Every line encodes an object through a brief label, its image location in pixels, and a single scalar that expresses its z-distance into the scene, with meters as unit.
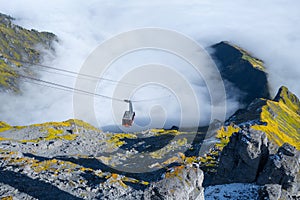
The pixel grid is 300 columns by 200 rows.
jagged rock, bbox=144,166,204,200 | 39.06
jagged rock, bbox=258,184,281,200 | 47.91
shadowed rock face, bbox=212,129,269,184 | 65.88
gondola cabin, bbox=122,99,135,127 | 69.56
